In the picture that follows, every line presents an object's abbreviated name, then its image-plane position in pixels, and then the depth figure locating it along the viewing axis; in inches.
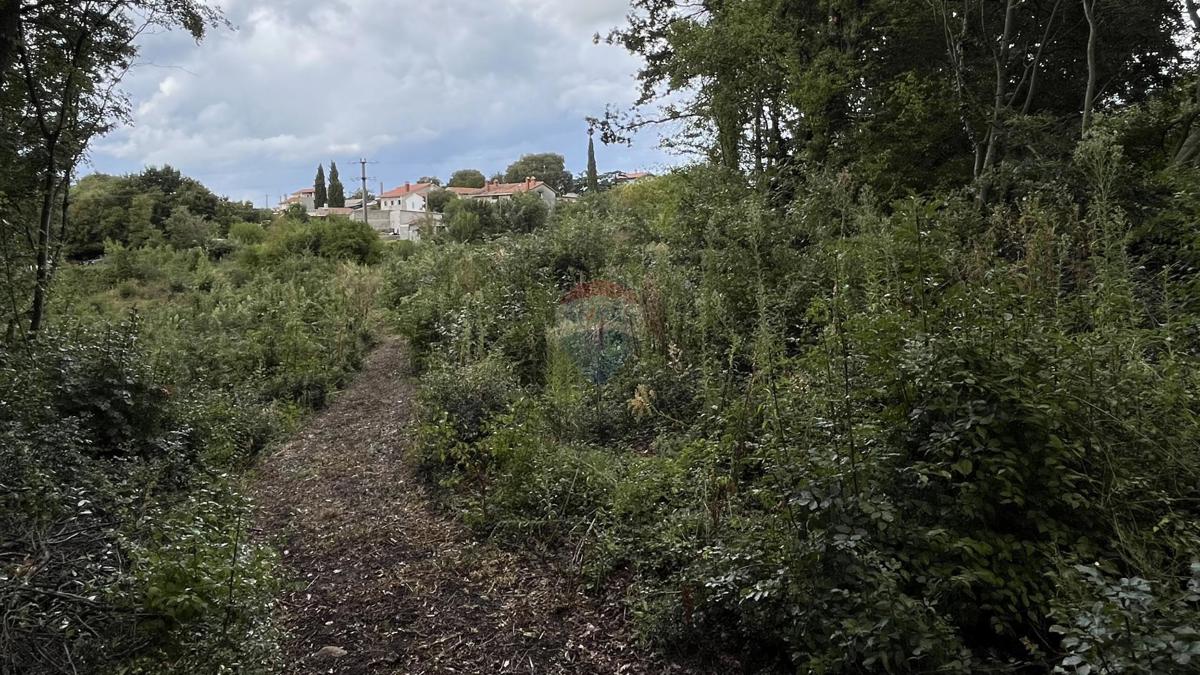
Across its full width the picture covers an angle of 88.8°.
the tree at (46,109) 182.1
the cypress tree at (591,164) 1299.8
